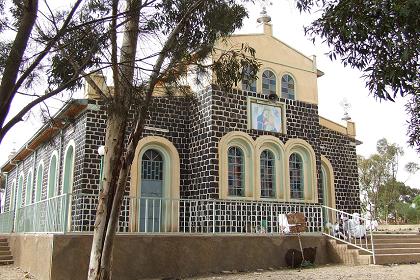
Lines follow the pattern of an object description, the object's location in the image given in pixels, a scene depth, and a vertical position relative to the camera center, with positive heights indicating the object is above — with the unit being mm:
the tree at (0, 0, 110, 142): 4965 +2099
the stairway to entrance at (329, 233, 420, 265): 12555 -680
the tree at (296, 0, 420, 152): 5203 +2203
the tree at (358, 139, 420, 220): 39375 +4034
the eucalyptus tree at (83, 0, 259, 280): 7324 +2472
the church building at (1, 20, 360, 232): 13578 +2158
